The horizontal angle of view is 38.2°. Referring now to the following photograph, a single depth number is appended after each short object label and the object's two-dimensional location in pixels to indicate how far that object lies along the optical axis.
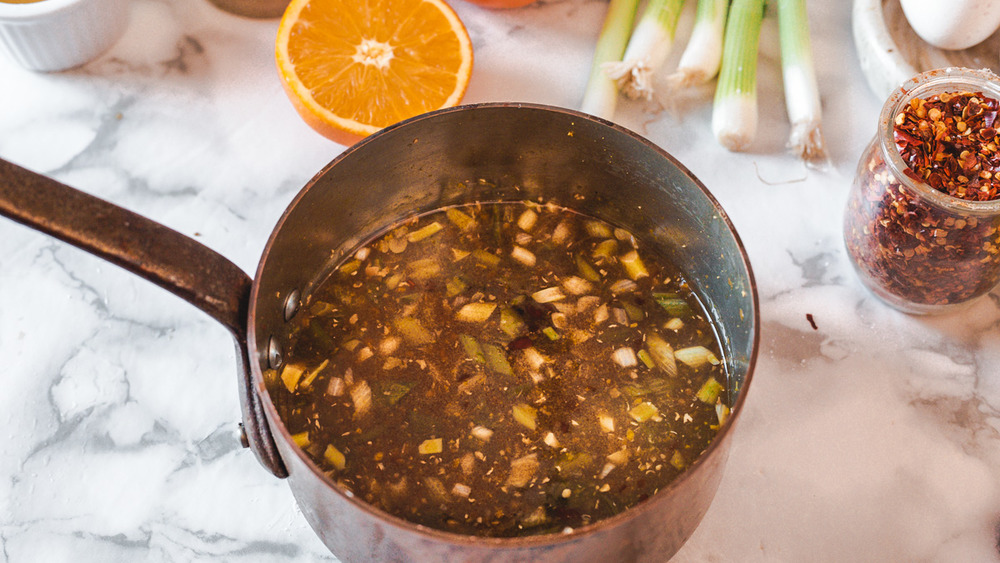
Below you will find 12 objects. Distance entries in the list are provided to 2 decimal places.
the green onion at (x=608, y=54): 0.59
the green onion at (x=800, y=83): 0.59
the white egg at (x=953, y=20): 0.58
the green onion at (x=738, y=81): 0.58
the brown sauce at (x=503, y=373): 0.49
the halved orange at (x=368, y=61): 0.57
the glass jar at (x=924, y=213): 0.51
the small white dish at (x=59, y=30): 0.57
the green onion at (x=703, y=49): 0.60
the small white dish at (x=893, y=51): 0.59
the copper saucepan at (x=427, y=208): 0.42
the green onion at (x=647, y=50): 0.59
